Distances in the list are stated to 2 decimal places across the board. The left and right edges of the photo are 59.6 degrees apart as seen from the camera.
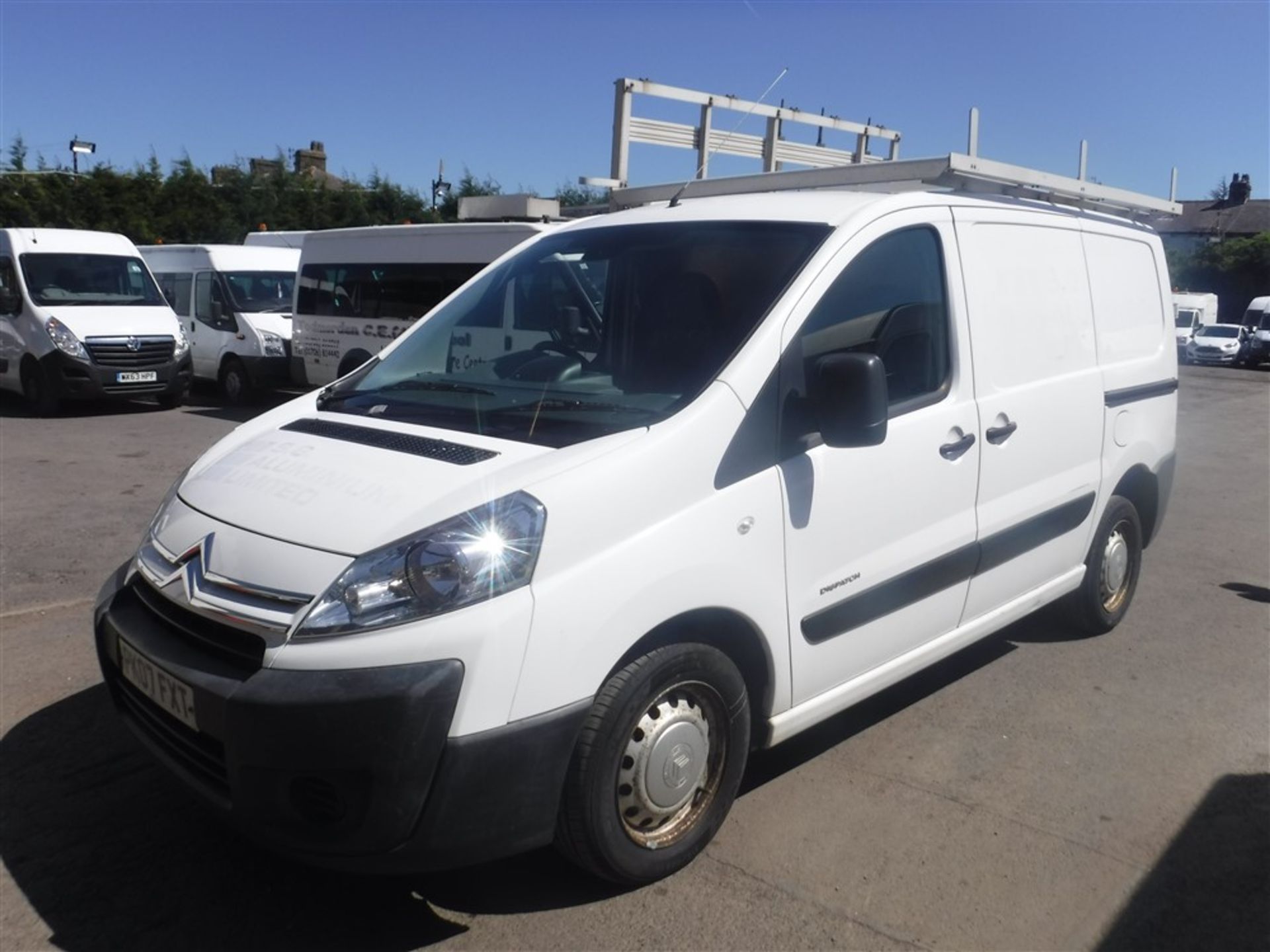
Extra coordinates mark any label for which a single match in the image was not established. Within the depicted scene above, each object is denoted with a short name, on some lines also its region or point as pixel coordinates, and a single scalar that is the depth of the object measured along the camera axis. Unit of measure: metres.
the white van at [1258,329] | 33.19
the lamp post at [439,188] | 25.98
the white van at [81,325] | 13.49
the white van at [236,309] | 14.93
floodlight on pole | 26.27
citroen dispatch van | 2.62
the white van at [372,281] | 11.52
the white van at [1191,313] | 34.31
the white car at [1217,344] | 33.12
